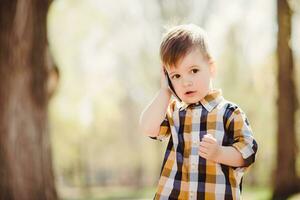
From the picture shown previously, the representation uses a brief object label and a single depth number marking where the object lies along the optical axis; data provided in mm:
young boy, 2568
